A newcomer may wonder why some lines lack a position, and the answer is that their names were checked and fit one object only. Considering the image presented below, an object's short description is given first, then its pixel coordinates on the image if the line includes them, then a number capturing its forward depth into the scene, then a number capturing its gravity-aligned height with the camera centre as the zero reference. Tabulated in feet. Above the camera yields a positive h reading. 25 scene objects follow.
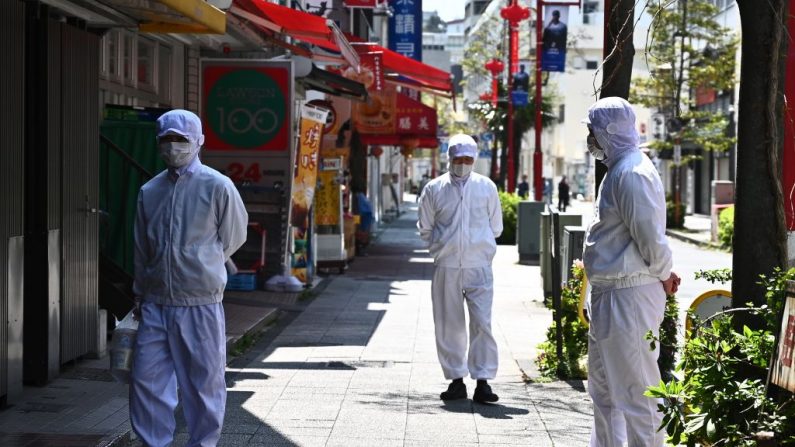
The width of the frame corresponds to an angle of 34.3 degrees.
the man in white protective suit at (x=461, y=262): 30.66 -2.45
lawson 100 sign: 56.18 +2.15
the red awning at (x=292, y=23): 42.47 +4.70
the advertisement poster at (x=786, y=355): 16.38 -2.46
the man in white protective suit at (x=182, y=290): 21.72 -2.30
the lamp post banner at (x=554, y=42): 102.68 +9.53
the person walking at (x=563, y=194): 187.32 -4.86
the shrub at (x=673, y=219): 139.64 -6.13
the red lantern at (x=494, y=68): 159.53 +11.36
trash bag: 21.98 -3.38
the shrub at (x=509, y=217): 108.27 -4.81
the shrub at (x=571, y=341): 34.06 -4.81
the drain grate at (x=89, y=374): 32.12 -5.58
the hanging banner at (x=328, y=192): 72.13 -1.95
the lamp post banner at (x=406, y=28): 106.63 +10.96
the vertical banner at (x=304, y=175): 56.70 -0.82
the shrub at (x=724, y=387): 17.40 -3.14
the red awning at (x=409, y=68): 66.69 +4.90
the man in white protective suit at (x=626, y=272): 19.70 -1.71
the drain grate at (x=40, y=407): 27.78 -5.54
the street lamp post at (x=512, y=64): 131.66 +10.13
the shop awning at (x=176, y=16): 28.24 +3.34
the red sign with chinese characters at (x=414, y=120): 99.96 +2.97
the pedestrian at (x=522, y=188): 190.60 -4.18
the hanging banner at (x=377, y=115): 99.04 +3.30
